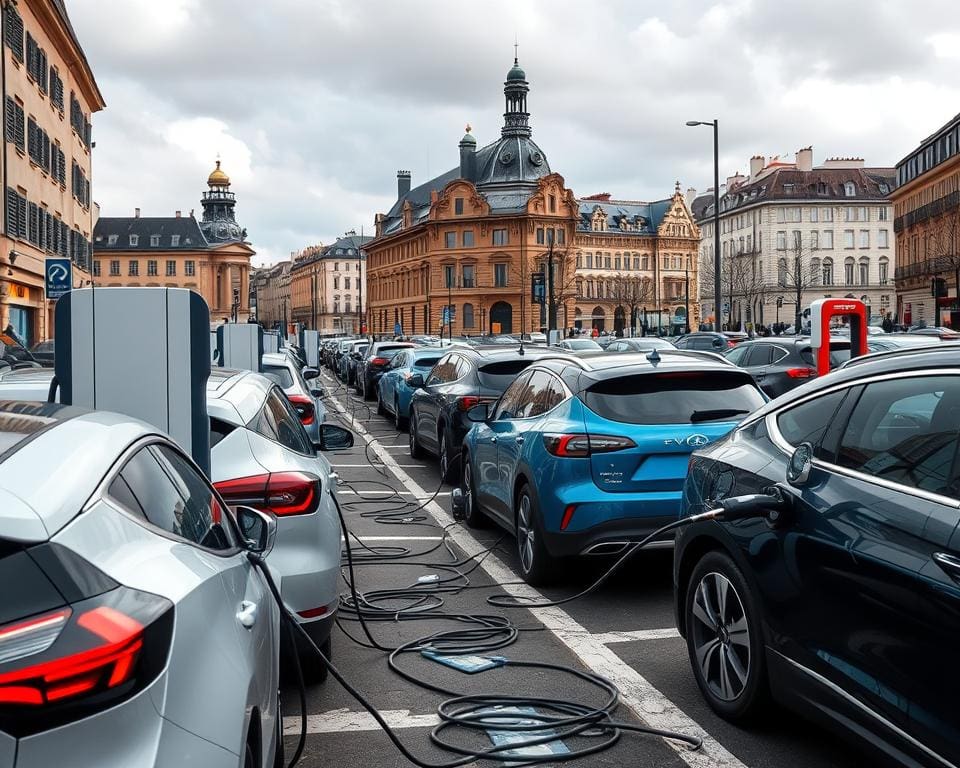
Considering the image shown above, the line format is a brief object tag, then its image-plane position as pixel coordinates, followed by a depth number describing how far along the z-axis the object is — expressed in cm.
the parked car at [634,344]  3309
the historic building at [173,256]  15412
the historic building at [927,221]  7500
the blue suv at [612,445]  738
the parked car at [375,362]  3139
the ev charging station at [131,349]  618
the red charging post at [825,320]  1205
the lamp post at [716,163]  3862
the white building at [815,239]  12644
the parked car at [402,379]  2112
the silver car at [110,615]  205
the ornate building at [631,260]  12938
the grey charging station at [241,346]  1642
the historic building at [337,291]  19562
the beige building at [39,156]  3434
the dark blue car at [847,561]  349
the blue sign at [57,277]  2358
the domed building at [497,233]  11475
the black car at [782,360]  1942
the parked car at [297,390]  1350
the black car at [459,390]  1348
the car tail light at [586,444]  744
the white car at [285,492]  533
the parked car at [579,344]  4075
